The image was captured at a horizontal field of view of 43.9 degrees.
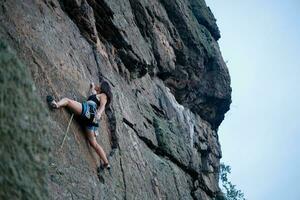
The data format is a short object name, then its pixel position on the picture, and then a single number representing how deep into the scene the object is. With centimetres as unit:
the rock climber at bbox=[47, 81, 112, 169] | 893
